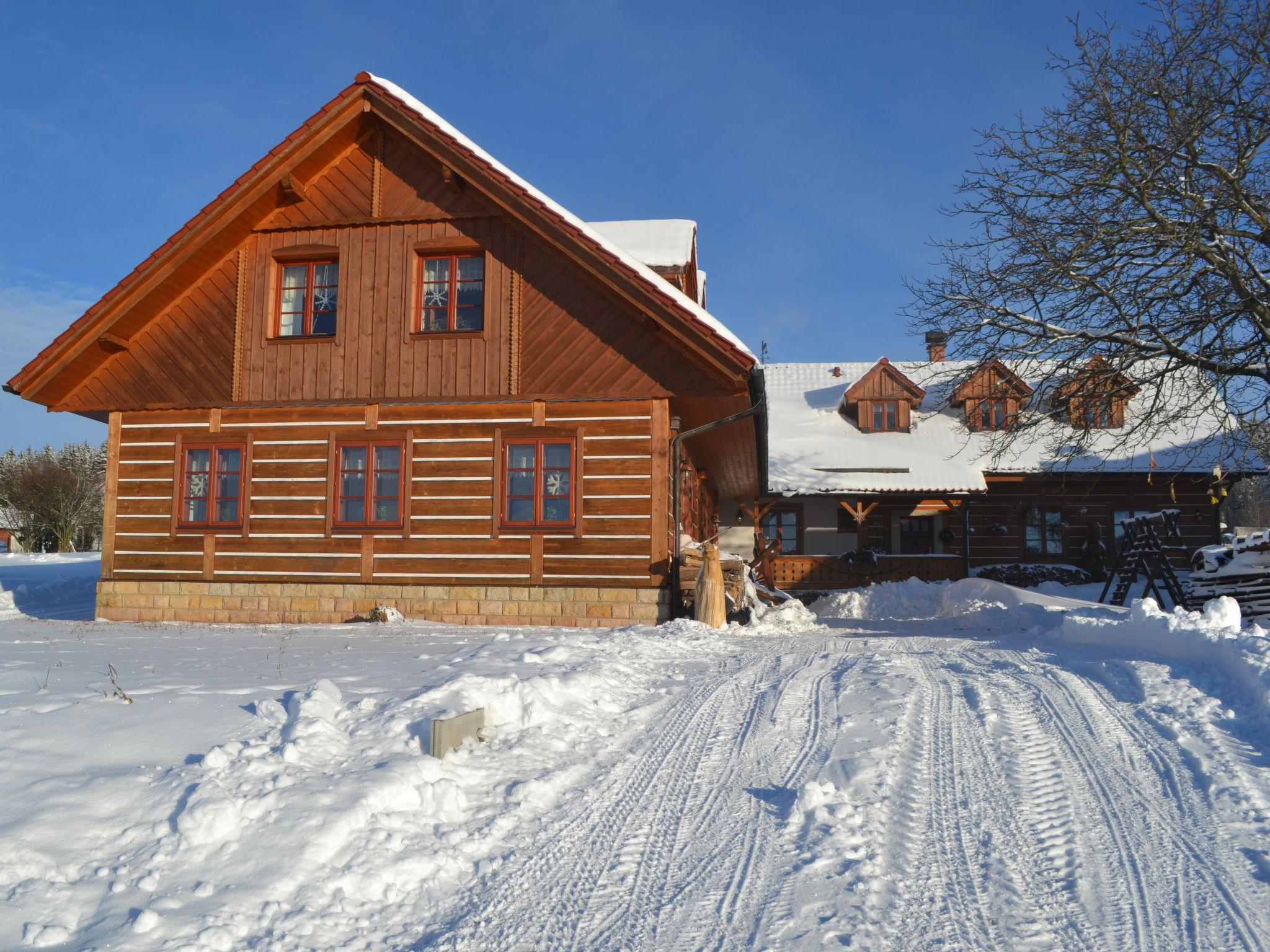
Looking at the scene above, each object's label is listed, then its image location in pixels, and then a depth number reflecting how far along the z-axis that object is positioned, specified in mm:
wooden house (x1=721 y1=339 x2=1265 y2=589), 24688
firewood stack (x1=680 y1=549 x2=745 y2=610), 13008
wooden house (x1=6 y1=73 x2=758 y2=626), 12969
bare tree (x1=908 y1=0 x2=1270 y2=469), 11258
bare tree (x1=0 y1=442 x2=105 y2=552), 45562
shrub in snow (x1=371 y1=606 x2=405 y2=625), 12828
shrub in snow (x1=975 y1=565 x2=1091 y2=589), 24594
